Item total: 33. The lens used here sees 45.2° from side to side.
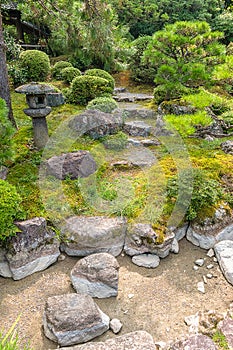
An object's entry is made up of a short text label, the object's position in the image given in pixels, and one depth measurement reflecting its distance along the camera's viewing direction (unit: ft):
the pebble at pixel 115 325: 9.44
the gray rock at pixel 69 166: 14.97
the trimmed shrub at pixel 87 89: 25.81
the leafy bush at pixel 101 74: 28.48
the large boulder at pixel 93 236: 12.12
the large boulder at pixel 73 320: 8.91
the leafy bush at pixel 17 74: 30.48
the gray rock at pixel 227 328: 8.71
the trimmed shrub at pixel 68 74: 31.24
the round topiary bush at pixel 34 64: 30.53
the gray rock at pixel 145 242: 12.14
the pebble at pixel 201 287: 10.95
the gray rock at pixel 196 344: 8.37
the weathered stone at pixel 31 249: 11.18
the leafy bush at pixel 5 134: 12.26
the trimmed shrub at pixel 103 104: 22.26
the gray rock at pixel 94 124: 20.49
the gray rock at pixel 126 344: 8.32
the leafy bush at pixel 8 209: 10.85
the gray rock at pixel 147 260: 12.01
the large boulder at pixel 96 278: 10.55
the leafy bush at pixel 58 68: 33.26
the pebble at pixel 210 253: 12.47
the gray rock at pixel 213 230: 12.85
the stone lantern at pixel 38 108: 15.26
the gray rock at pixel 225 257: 11.28
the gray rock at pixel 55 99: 25.32
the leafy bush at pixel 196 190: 13.17
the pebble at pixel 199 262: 12.11
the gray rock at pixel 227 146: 18.24
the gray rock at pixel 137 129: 21.91
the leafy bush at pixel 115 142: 19.74
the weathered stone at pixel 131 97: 30.27
